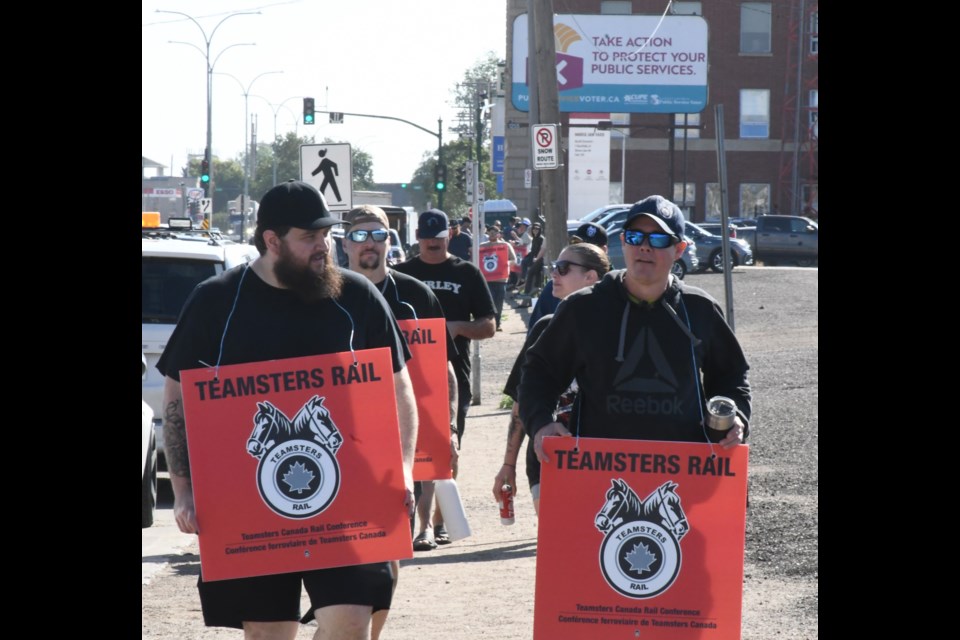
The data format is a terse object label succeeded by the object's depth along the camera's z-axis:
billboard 52.88
